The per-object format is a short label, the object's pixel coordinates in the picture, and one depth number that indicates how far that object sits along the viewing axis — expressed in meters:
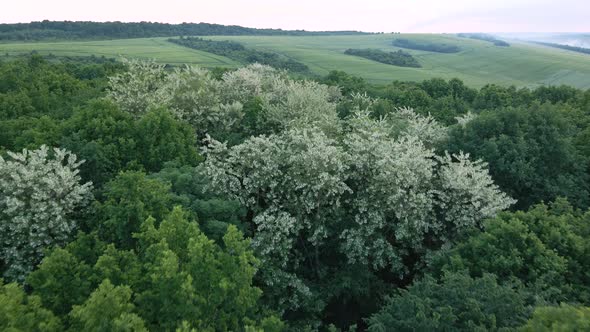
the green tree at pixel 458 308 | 12.18
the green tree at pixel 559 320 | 9.10
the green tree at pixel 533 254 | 14.84
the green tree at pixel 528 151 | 24.53
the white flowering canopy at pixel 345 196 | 17.73
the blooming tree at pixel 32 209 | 14.48
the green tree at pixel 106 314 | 9.15
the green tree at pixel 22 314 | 9.19
